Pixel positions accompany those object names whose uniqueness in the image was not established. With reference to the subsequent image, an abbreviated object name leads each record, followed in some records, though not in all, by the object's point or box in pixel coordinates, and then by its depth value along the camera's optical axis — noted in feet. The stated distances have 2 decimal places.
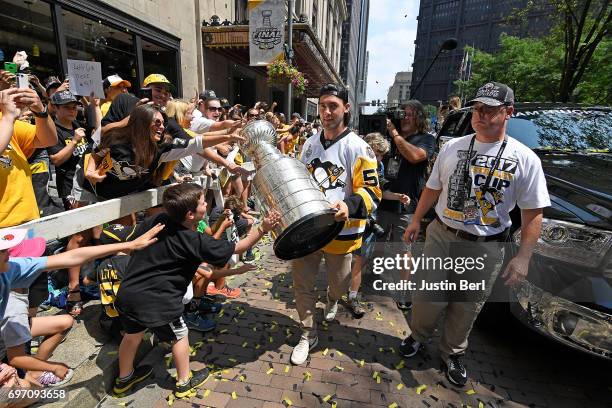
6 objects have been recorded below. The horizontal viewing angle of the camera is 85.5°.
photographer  11.76
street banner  32.14
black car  7.12
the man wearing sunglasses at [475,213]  7.29
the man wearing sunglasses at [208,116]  13.20
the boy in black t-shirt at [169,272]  7.16
